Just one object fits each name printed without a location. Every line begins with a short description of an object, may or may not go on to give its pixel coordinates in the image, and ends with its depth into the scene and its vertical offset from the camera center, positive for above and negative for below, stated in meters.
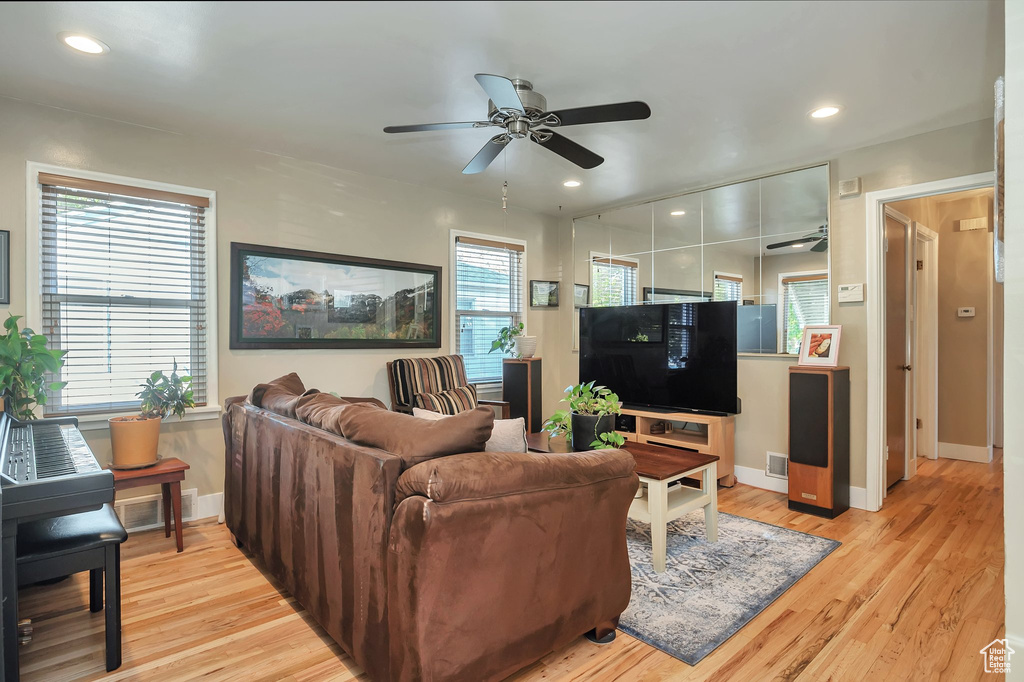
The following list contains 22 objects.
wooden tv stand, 4.07 -0.78
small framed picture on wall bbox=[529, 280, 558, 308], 5.45 +0.46
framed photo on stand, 3.60 -0.05
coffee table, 2.64 -0.78
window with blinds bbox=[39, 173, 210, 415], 3.02 +0.32
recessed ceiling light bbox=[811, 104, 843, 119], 2.99 +1.27
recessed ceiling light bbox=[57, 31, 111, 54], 2.23 +1.26
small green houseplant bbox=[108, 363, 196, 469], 2.91 -0.44
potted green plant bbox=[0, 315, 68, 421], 2.47 -0.12
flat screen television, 4.09 -0.12
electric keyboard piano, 1.56 -0.45
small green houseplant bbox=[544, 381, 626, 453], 2.62 -0.39
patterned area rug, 2.13 -1.14
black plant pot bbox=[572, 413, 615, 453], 2.62 -0.43
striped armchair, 4.18 -0.38
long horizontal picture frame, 3.68 +0.29
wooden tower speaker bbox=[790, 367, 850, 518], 3.47 -0.66
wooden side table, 2.82 -0.73
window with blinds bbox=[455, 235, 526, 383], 4.91 +0.41
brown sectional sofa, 1.50 -0.66
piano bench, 1.77 -0.71
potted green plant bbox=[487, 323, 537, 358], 4.89 -0.03
